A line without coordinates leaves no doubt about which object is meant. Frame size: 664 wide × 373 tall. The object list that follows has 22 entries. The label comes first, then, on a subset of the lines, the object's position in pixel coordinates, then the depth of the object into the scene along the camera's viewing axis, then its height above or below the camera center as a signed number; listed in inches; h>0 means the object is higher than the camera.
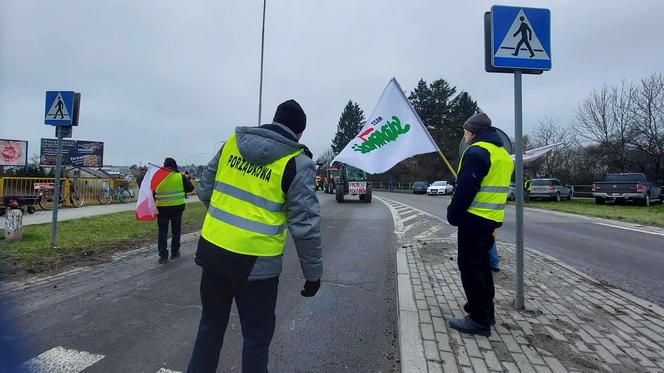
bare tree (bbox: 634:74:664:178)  1141.1 +210.0
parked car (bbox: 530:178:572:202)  1057.8 +32.9
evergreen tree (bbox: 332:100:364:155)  3408.0 +623.5
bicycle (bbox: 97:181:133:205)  847.7 -1.6
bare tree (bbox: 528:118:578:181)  1632.0 +163.1
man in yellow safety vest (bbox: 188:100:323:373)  100.3 -10.2
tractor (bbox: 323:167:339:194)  1242.9 +61.7
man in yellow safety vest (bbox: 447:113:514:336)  145.2 -4.3
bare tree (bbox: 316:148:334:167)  3703.2 +398.1
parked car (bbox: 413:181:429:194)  1856.5 +54.8
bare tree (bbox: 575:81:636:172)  1232.2 +210.3
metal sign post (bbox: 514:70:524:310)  169.8 +1.0
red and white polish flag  279.4 -1.6
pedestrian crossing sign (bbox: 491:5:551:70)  171.6 +68.0
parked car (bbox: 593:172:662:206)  852.4 +30.2
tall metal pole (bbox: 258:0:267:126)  779.5 +189.5
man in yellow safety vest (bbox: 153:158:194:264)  280.8 -8.1
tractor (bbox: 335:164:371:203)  937.5 +31.0
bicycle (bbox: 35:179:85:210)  671.1 -7.4
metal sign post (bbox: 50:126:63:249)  314.3 +5.3
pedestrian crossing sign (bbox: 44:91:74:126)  323.9 +64.5
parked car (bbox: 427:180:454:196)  1615.4 +45.2
